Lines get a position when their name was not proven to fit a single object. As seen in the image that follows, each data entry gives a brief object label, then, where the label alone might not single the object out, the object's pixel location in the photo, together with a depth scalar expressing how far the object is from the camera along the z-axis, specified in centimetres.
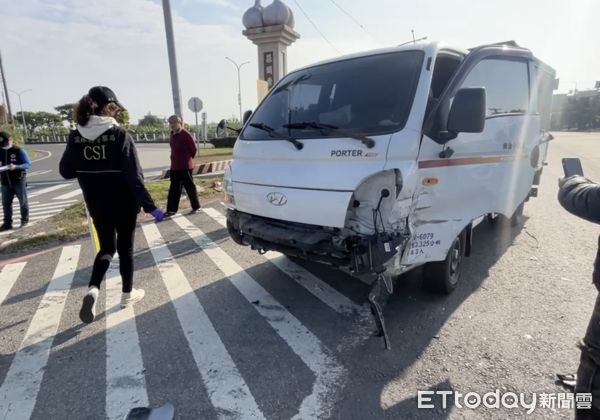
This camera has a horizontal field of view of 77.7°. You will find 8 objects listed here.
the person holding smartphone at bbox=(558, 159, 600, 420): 163
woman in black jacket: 317
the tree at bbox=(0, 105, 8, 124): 2538
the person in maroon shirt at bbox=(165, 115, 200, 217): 729
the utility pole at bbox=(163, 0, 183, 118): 1091
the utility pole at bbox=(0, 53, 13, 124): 3016
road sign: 1515
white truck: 284
